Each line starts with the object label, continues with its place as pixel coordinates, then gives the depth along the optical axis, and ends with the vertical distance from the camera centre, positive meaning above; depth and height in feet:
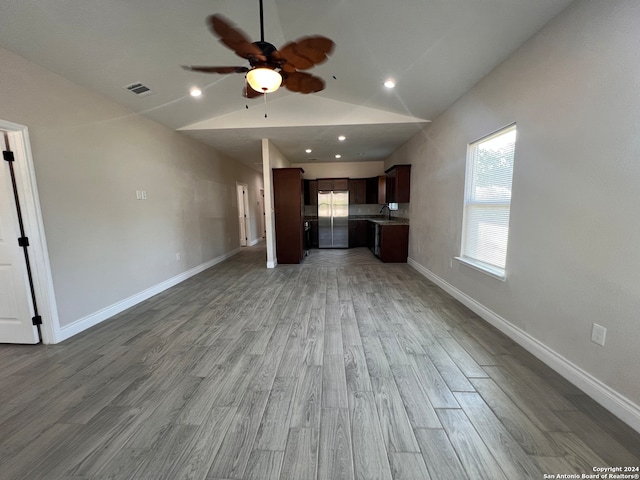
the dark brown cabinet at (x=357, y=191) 26.71 +1.37
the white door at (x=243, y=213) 26.07 -0.70
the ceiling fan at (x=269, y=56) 5.66 +3.74
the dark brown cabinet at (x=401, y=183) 18.42 +1.46
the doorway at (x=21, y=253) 7.68 -1.34
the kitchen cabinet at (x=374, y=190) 24.77 +1.39
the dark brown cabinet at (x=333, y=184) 24.73 +1.98
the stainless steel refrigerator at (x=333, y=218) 24.73 -1.33
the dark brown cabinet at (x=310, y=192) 27.32 +1.40
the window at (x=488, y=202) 8.68 +0.00
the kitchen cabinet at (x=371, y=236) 22.31 -3.01
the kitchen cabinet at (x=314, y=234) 26.55 -3.01
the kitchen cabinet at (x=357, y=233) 25.97 -2.95
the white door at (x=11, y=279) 7.75 -2.18
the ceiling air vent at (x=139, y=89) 10.05 +4.78
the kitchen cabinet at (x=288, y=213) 18.37 -0.56
